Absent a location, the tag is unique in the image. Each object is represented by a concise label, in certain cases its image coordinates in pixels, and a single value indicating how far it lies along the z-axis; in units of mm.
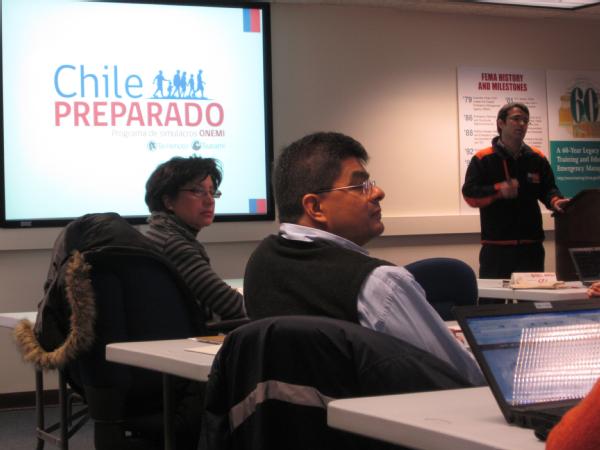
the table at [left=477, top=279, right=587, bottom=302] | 3513
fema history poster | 6562
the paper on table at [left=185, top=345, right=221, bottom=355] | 2172
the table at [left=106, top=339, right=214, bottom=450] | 2002
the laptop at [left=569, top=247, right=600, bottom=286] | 3693
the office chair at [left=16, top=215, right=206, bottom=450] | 2590
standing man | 5219
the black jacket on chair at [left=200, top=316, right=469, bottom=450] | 1359
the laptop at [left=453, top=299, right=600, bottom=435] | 1239
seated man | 1604
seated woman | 3205
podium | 4086
